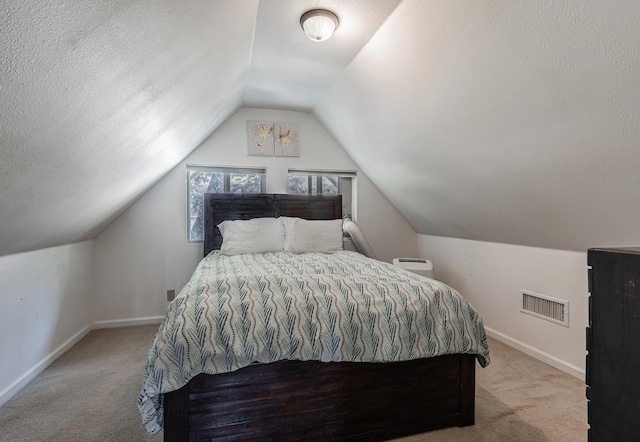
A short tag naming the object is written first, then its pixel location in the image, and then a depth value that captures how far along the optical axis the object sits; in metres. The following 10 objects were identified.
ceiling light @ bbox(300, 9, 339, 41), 1.86
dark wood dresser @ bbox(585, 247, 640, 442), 0.58
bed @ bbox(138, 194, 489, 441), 1.30
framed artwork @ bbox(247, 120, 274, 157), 3.50
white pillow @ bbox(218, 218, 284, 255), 2.92
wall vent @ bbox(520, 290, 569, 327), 2.24
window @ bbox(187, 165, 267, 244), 3.42
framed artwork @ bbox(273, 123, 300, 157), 3.58
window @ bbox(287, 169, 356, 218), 3.75
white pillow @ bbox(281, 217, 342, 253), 3.03
